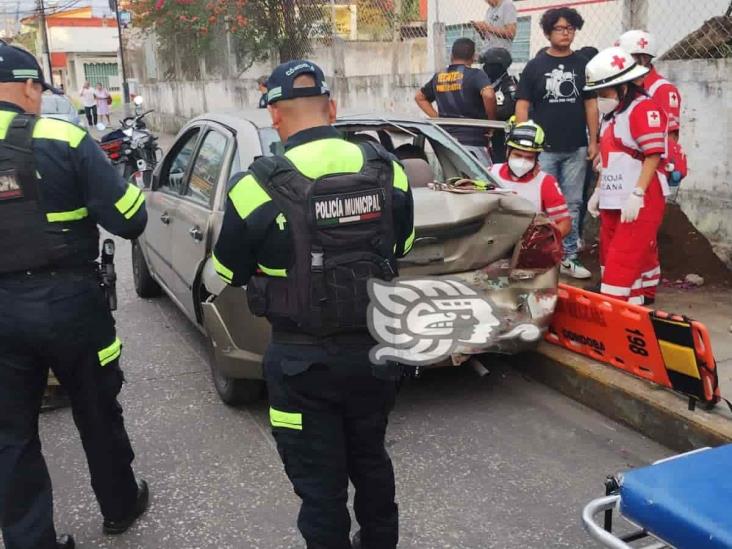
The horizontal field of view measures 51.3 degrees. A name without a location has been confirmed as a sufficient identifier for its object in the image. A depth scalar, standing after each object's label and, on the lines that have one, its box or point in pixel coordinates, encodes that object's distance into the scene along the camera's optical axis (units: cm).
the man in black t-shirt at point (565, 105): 588
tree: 1311
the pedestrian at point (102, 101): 2866
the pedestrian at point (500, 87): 697
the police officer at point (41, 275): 265
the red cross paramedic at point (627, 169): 442
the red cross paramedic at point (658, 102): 475
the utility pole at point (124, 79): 2554
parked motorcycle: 1236
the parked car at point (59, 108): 1102
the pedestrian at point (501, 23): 763
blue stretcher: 183
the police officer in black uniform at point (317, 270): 226
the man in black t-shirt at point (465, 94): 664
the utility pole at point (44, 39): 3542
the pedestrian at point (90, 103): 2848
